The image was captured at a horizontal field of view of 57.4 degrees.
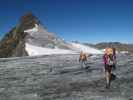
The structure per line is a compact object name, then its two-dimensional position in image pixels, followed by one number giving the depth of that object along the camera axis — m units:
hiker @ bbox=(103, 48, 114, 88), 8.34
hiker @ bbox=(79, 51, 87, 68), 14.12
